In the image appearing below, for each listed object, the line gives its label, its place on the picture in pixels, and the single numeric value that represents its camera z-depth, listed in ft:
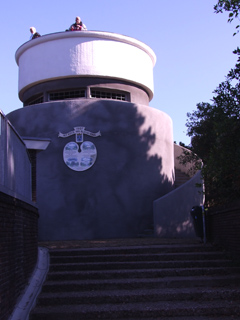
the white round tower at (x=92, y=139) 53.67
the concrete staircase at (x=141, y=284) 24.90
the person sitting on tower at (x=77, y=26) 61.16
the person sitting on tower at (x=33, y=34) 63.48
